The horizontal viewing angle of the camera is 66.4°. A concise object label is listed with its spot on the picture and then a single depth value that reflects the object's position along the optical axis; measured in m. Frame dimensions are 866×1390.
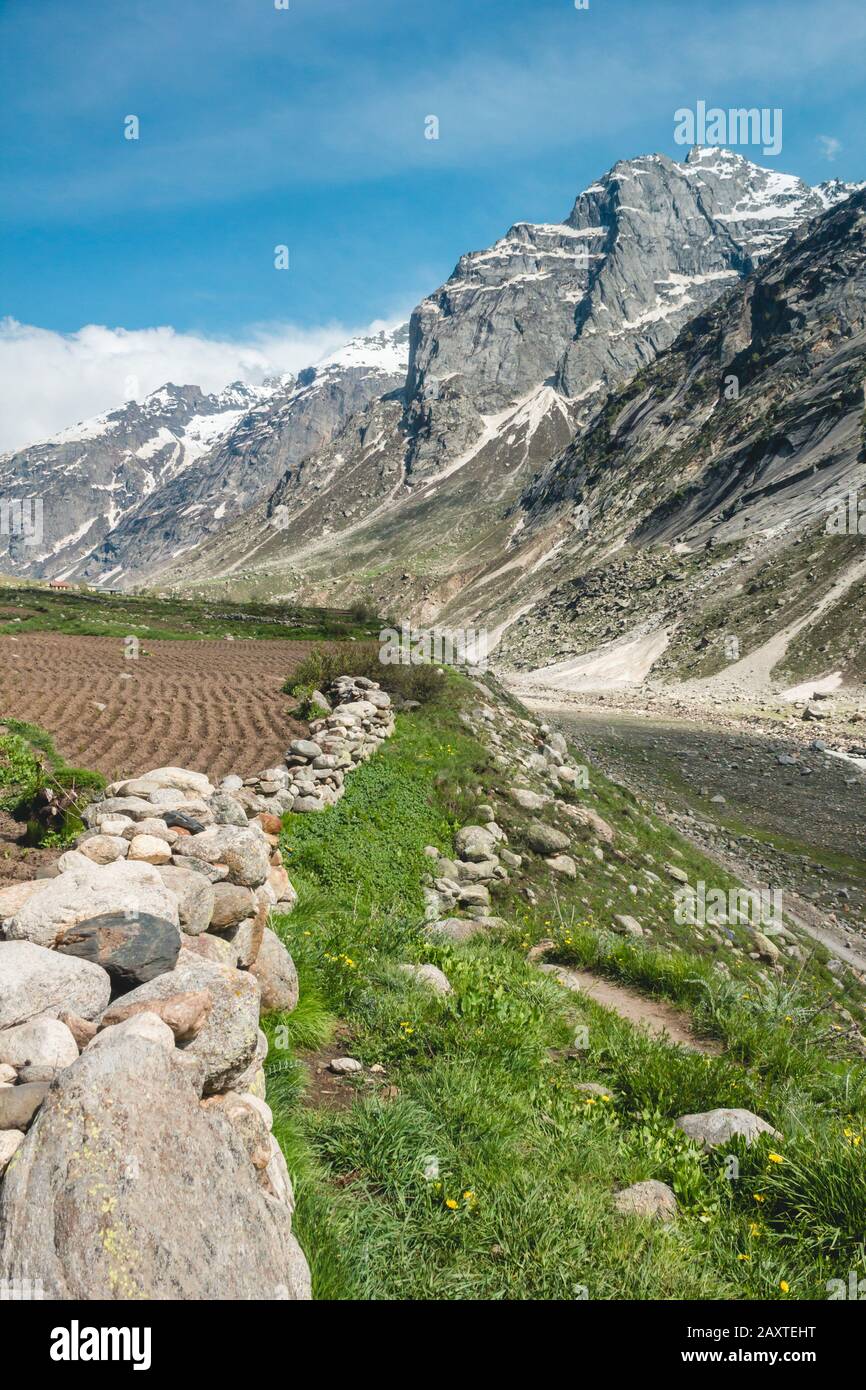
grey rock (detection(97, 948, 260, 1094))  3.79
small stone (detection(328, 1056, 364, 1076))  5.52
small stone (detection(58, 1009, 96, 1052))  3.55
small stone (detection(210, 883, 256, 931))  5.52
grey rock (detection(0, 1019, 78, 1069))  3.21
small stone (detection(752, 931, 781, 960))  12.64
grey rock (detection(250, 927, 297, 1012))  5.82
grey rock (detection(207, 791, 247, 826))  7.19
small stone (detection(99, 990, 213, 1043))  3.65
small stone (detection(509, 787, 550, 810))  13.95
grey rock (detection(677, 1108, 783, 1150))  5.09
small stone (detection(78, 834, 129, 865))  5.47
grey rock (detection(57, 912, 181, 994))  4.07
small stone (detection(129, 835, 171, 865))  5.50
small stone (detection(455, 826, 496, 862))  11.67
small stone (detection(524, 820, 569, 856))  12.70
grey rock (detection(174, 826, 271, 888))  5.91
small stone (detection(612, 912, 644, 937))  11.41
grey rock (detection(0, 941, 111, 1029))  3.53
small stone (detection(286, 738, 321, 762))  12.50
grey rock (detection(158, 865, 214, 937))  5.09
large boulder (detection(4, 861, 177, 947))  4.17
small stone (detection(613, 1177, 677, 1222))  4.35
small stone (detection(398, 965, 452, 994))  6.97
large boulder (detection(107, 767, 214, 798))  7.55
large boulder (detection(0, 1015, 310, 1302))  2.55
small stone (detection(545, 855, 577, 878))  12.40
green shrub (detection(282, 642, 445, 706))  17.95
